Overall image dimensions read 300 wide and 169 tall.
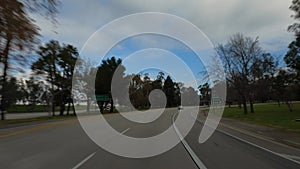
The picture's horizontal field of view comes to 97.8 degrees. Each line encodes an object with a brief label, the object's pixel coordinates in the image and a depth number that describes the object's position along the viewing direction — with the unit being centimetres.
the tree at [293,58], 2221
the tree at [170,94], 3231
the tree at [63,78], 2208
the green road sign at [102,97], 2453
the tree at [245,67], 2049
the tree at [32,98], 3723
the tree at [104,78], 2613
